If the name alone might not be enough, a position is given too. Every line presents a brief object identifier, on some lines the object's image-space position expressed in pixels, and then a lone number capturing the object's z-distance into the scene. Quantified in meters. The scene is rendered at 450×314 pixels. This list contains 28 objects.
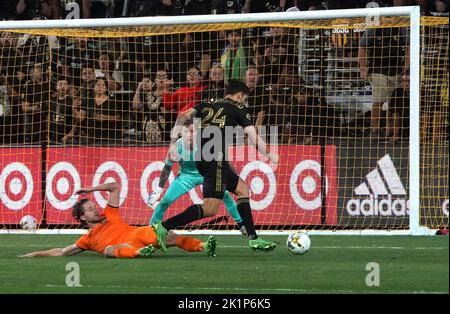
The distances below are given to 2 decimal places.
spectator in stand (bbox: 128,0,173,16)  20.52
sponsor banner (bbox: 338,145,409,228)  17.12
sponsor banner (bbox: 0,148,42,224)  18.06
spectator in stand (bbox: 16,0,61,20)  21.50
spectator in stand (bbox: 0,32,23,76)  19.41
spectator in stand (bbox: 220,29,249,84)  18.23
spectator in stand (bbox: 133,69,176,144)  18.30
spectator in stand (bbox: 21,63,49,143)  18.72
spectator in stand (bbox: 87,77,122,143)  18.73
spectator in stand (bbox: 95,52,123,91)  18.97
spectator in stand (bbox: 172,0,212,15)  20.38
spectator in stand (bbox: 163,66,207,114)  18.16
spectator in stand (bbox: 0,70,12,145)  19.14
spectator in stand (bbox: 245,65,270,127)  18.05
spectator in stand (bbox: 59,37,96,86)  19.09
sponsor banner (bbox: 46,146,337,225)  17.36
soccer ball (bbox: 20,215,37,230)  17.91
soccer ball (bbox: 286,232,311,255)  13.09
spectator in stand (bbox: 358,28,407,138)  17.80
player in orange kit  12.86
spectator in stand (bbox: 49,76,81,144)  18.66
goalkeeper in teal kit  15.09
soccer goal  17.06
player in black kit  13.27
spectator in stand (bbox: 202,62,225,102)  18.31
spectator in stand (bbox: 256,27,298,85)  18.38
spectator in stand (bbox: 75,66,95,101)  18.78
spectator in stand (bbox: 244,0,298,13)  20.30
